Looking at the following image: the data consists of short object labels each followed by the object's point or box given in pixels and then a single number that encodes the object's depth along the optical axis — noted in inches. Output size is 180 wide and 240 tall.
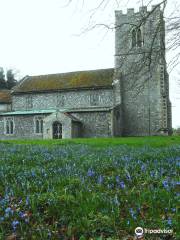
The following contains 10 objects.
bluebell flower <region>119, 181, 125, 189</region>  196.9
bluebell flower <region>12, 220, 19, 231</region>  140.7
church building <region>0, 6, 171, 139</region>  1628.9
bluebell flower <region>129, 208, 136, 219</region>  144.8
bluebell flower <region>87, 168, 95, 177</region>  235.6
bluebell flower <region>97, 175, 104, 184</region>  209.7
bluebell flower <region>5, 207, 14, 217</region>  154.2
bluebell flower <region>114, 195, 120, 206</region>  158.2
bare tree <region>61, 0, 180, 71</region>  363.4
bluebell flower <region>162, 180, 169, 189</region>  182.0
